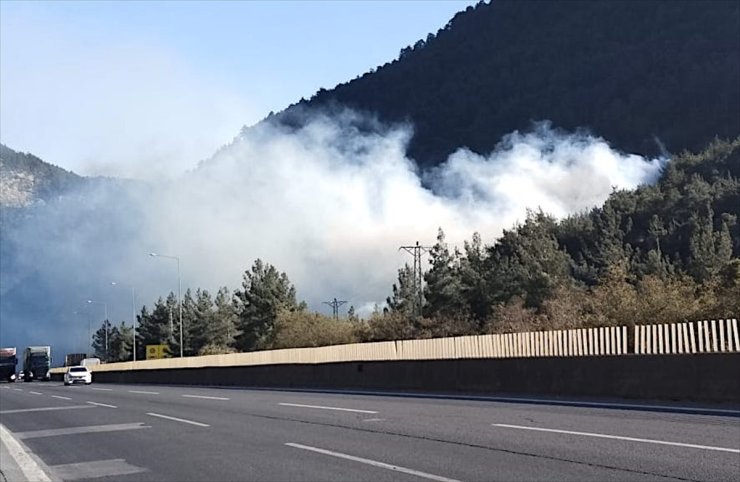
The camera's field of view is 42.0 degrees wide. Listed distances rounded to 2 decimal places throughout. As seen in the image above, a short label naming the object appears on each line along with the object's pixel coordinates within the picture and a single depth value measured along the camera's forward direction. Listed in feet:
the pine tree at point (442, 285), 230.48
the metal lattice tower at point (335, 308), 360.07
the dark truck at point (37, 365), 341.41
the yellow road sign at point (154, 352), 357.61
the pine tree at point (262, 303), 328.29
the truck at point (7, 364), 311.41
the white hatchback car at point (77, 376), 215.10
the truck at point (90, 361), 360.97
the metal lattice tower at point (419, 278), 247.91
